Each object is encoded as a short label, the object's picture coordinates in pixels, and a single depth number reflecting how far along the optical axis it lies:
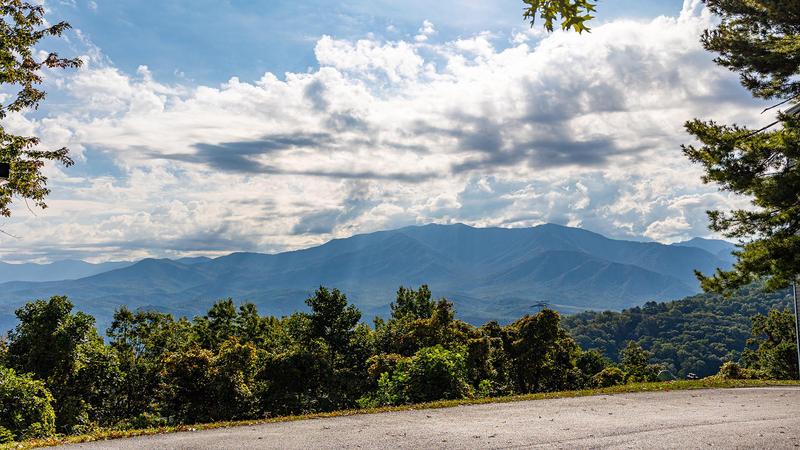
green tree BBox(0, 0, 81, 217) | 14.89
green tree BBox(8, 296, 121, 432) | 24.99
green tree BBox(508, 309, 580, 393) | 42.94
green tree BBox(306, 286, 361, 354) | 37.75
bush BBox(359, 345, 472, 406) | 17.00
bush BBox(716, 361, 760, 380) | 43.72
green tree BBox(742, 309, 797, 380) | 53.09
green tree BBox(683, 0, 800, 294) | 14.73
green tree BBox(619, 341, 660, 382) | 68.31
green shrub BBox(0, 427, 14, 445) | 11.49
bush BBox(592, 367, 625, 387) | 57.44
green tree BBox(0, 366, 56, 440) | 12.18
